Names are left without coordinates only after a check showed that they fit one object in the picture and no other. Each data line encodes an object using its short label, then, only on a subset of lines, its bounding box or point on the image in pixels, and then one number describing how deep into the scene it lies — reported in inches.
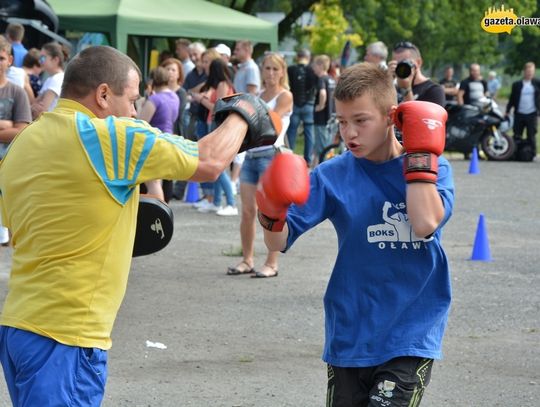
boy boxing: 149.6
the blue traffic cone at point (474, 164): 744.7
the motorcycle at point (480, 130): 827.4
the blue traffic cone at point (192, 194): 560.5
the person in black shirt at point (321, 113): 731.4
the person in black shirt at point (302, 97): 700.0
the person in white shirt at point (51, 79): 406.4
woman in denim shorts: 354.9
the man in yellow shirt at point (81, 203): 133.6
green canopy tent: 753.6
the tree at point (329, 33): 1362.0
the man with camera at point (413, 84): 317.4
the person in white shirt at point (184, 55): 662.5
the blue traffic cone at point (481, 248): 396.3
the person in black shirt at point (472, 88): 908.0
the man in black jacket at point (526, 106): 847.7
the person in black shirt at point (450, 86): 1015.0
